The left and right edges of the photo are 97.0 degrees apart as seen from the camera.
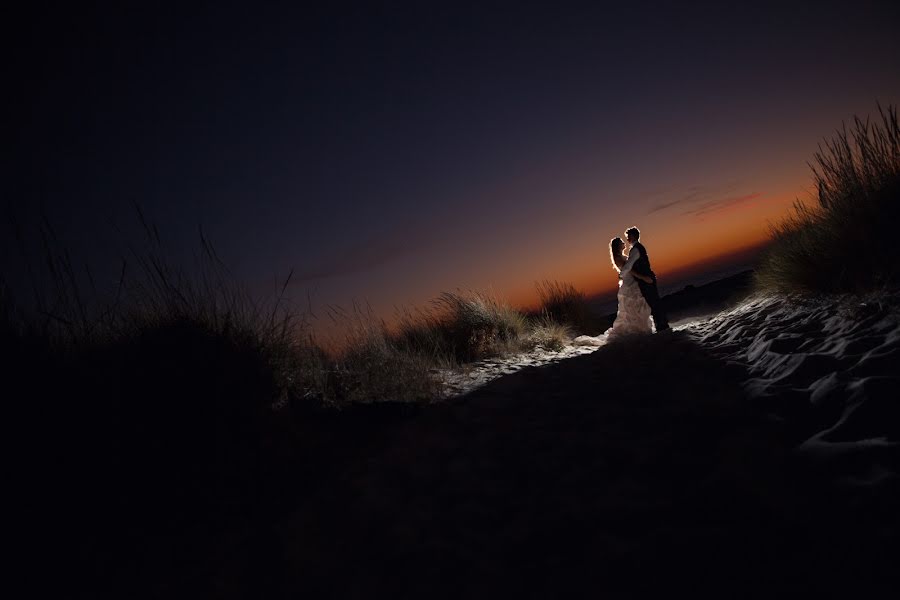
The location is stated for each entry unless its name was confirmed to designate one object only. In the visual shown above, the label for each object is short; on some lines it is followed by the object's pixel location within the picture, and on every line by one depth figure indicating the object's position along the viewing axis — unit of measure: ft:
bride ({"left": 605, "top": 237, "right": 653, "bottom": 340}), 20.74
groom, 20.24
